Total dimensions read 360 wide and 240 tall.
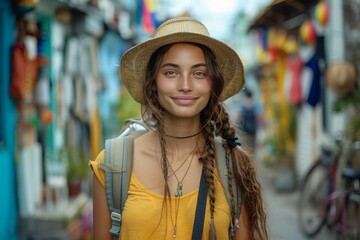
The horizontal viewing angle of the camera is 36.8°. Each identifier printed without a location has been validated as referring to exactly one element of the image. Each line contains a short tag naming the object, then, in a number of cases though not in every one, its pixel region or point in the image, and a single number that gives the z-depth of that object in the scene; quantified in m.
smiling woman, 2.27
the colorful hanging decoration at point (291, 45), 11.85
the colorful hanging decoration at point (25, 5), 5.80
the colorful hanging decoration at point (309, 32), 9.29
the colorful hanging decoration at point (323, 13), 8.49
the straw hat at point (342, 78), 7.14
